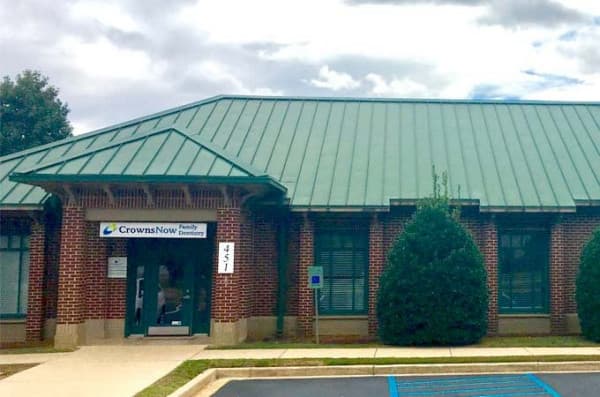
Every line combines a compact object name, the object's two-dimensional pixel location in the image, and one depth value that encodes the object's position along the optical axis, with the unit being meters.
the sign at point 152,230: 15.75
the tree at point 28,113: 35.93
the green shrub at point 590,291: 15.20
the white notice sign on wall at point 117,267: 16.64
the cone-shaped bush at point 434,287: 14.95
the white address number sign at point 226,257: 15.46
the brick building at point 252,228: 15.55
